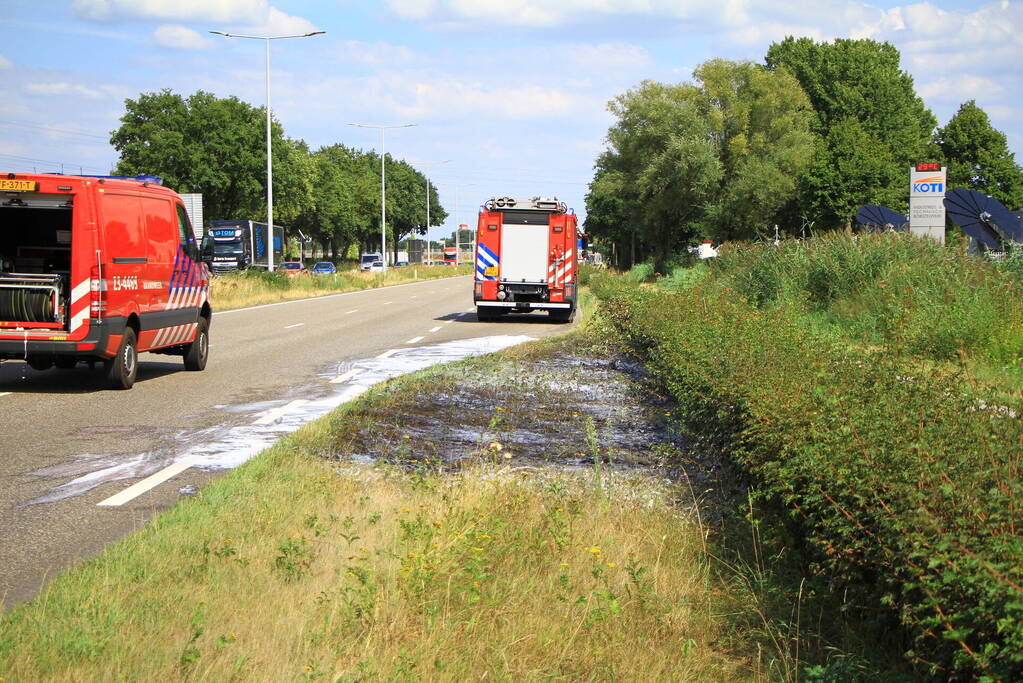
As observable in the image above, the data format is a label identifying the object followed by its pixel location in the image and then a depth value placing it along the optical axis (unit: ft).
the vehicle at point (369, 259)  320.78
